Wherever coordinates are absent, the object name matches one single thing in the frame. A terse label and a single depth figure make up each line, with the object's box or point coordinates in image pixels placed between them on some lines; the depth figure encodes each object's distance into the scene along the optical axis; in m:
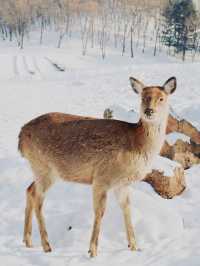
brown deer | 6.83
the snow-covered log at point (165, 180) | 10.48
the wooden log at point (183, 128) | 13.88
